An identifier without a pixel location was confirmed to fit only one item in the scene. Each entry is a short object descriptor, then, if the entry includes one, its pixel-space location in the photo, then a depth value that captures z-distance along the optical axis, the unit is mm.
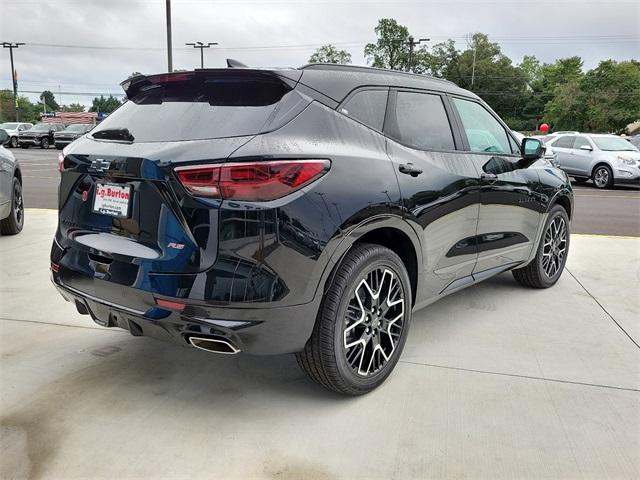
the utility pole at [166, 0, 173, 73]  20453
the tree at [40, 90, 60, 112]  132688
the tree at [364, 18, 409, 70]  77750
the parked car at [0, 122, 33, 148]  33250
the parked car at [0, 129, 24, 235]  6516
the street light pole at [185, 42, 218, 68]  43781
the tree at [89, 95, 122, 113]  109375
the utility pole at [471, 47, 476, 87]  79225
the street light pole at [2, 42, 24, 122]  54312
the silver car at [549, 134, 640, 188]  15523
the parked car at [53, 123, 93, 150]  31406
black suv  2430
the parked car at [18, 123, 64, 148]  33188
